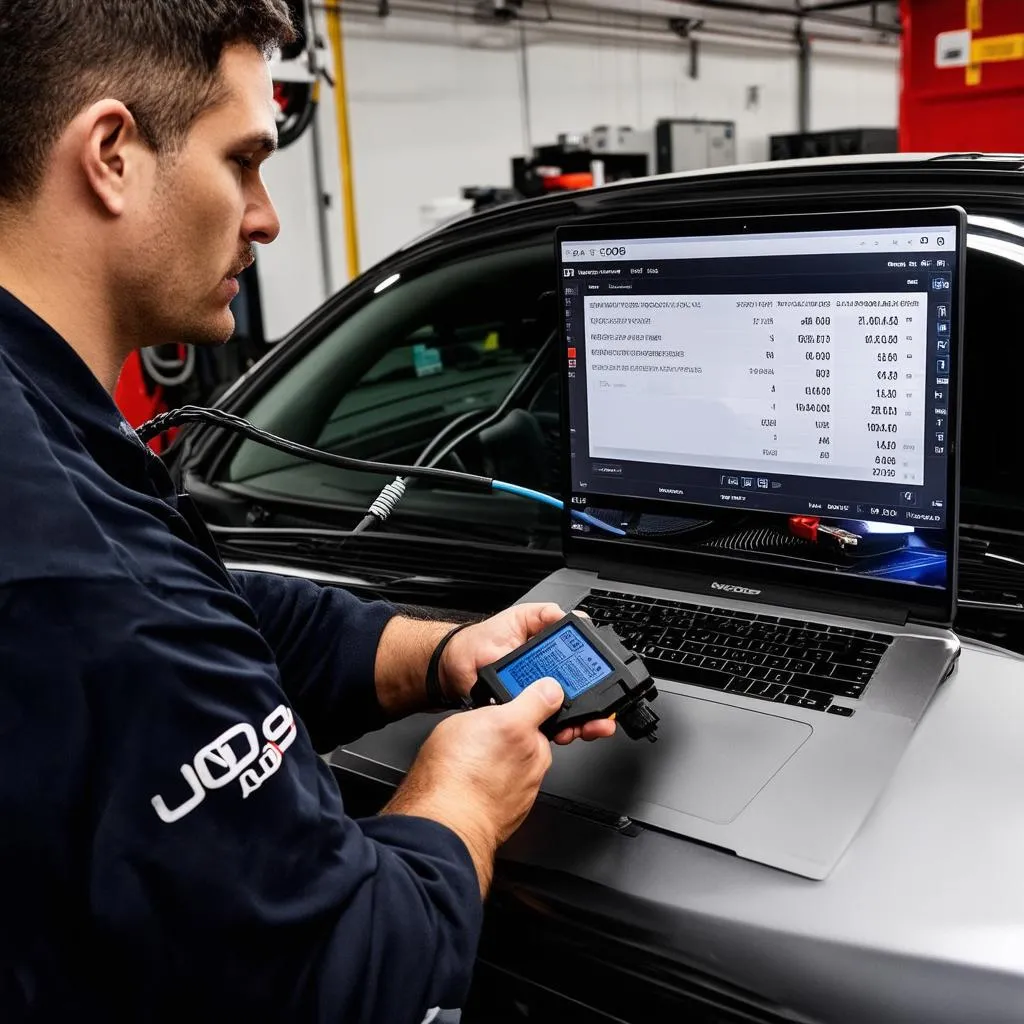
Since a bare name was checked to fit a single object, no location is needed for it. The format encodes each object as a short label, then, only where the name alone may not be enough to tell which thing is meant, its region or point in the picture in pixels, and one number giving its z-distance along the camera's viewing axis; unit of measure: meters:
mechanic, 0.56
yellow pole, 5.79
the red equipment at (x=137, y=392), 4.06
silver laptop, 0.81
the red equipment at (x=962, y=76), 2.87
